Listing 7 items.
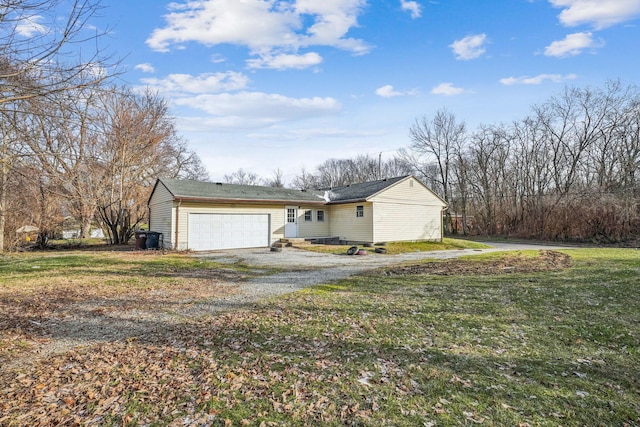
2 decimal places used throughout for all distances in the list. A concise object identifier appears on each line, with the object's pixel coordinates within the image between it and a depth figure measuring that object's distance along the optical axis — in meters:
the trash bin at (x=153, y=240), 16.81
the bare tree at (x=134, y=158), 19.75
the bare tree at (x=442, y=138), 33.28
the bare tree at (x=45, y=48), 3.99
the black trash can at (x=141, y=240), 16.81
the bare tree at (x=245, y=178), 57.12
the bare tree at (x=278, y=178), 52.94
